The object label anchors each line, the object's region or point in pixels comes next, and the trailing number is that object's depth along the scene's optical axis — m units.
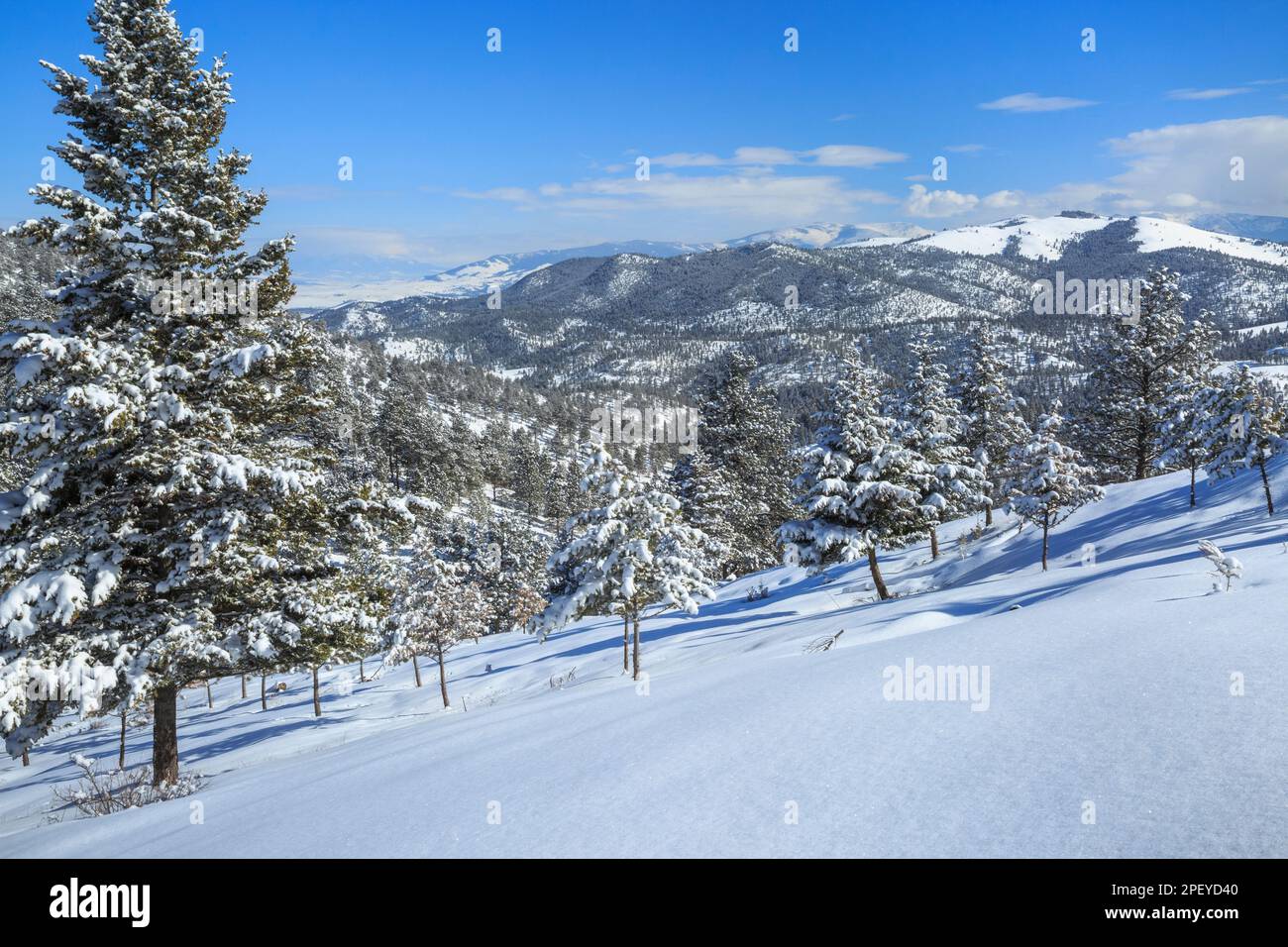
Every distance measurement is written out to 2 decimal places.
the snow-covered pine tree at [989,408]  38.53
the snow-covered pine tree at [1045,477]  21.88
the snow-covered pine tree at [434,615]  28.95
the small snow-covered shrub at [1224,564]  8.49
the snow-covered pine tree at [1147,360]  35.78
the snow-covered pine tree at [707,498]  42.97
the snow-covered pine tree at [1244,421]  20.45
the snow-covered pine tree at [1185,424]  24.08
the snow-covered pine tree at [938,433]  32.78
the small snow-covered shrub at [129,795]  9.54
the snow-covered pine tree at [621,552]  19.78
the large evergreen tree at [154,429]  10.23
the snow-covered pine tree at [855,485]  24.00
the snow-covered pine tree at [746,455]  49.47
